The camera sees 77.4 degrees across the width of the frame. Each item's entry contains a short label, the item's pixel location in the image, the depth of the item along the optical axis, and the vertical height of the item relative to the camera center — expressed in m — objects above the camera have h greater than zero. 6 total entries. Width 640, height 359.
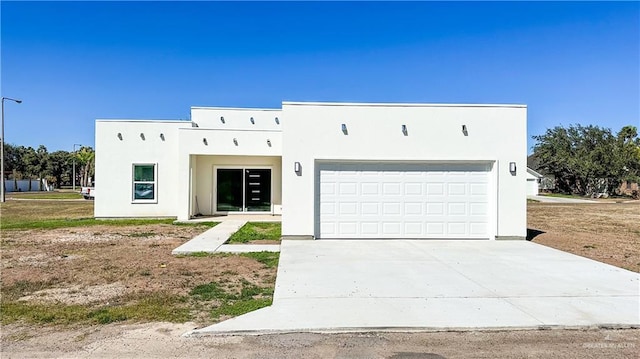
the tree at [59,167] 63.74 +2.52
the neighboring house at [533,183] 44.91 +0.21
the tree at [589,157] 43.34 +3.18
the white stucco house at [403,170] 11.44 +0.39
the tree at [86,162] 63.44 +3.27
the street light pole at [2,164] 29.62 +1.29
